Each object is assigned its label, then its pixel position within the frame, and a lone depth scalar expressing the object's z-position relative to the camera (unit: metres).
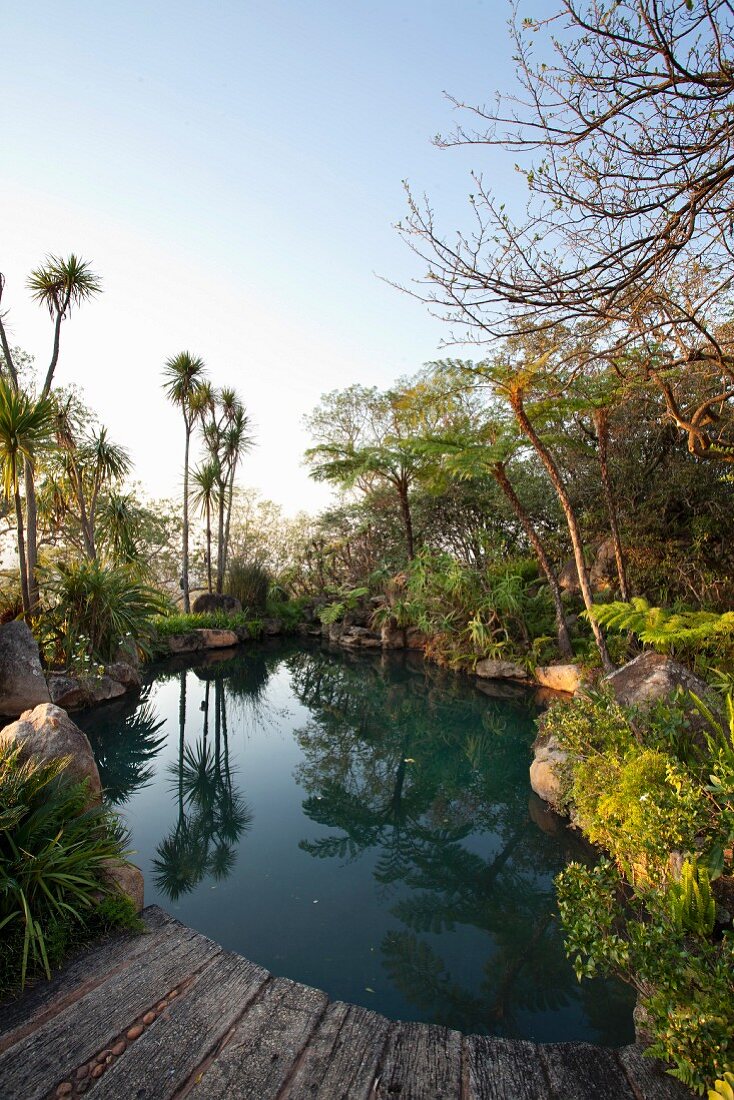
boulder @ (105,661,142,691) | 7.37
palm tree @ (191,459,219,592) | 14.21
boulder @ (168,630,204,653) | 11.02
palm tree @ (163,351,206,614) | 13.75
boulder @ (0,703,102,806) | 2.81
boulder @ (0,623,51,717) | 5.59
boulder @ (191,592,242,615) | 13.44
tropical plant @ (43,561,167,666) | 6.81
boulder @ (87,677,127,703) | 6.76
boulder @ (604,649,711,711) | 3.52
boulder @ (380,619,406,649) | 11.03
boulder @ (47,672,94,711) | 6.28
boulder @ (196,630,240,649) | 11.77
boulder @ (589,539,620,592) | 7.88
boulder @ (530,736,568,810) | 3.72
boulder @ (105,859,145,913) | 2.44
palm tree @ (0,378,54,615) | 5.80
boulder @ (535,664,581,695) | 6.70
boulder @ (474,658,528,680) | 7.80
